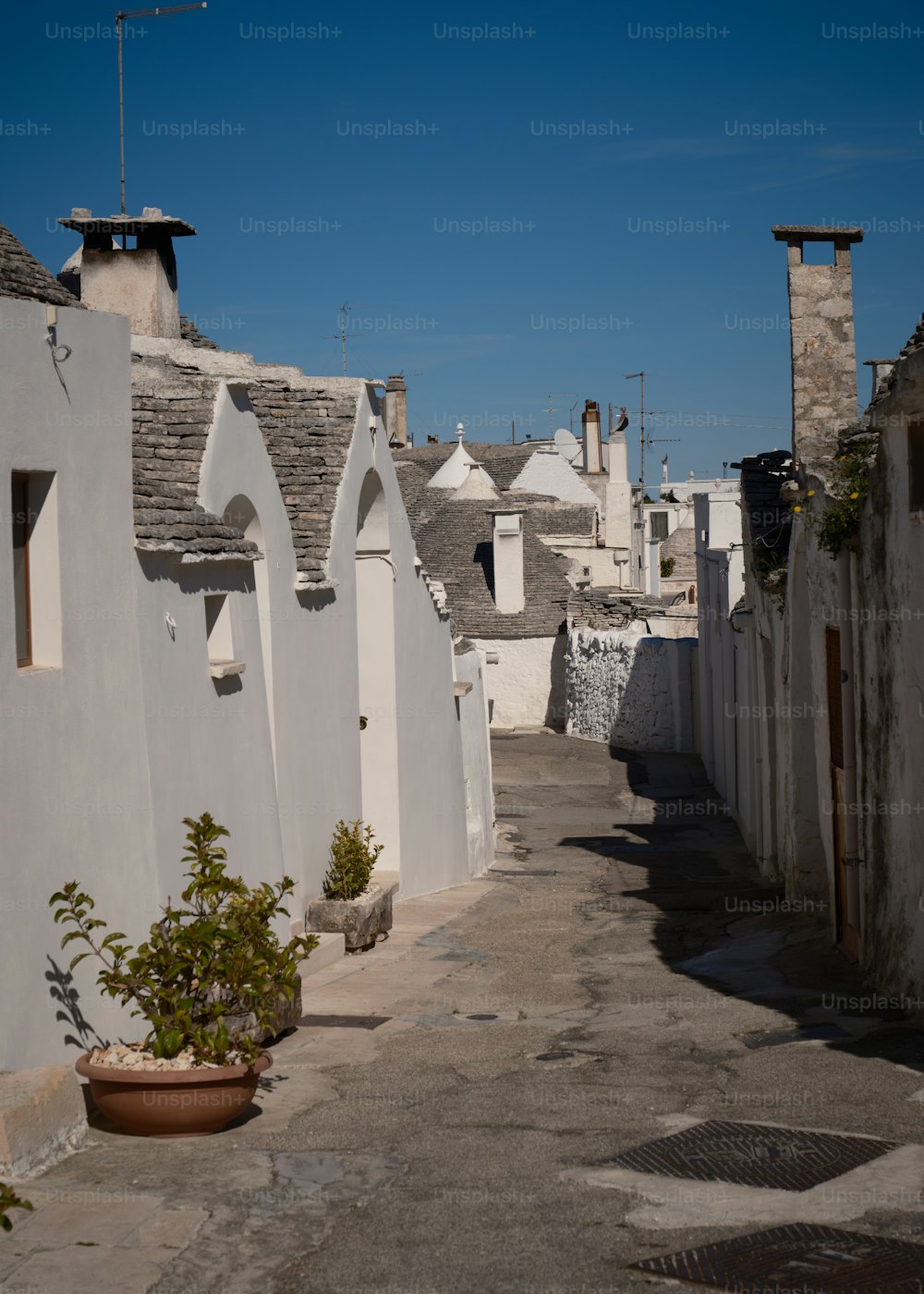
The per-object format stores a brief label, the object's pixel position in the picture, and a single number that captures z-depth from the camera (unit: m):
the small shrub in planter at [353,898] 13.09
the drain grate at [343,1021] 10.28
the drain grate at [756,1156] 6.12
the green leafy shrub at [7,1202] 4.44
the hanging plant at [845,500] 10.41
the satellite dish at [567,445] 68.38
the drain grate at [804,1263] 4.95
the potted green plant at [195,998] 6.93
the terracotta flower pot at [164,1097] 6.89
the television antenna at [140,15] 12.34
